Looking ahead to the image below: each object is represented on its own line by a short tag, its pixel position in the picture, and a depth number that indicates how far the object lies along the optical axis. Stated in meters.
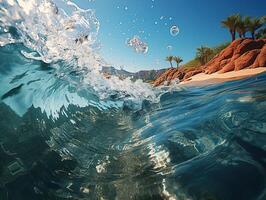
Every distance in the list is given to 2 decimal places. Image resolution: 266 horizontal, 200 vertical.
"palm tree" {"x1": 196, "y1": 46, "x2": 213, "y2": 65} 27.65
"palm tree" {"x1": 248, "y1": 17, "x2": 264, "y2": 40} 21.68
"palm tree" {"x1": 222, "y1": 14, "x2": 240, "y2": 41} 21.97
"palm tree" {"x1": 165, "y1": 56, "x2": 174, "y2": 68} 33.32
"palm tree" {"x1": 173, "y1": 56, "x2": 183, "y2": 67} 33.07
